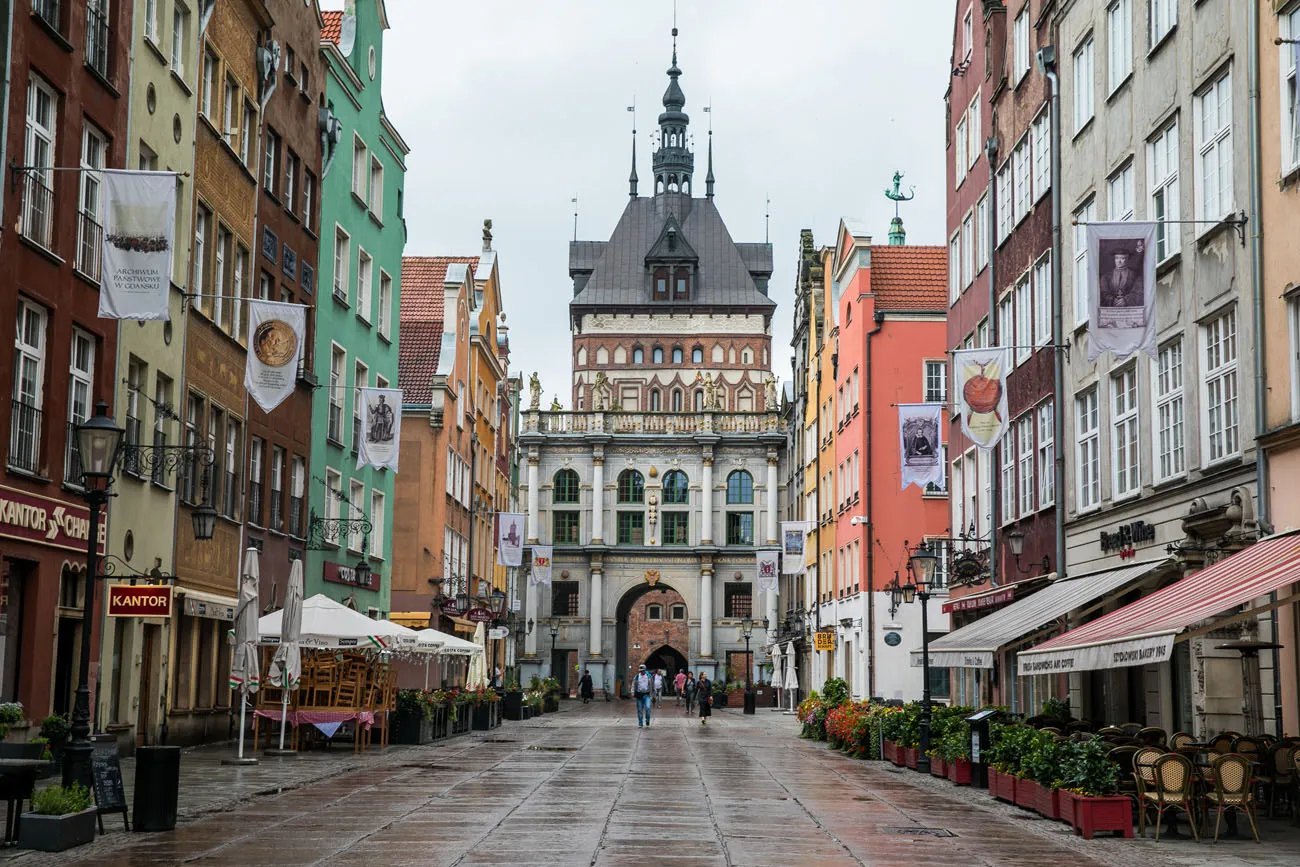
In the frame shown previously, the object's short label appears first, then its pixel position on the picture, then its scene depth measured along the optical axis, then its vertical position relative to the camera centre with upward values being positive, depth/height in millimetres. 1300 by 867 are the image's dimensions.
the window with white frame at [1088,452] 26516 +3657
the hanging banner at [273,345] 25391 +4917
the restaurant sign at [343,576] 40625 +2378
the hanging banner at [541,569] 69625 +4368
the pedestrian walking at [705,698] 54406 -720
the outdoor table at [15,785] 13492 -974
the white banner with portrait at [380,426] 35344 +5186
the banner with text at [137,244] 19141 +4878
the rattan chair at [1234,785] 15742 -966
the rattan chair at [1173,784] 15945 -979
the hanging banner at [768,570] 65625 +4171
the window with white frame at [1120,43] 25047 +9677
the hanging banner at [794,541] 60938 +4931
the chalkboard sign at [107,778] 15117 -993
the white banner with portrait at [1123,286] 19125 +4511
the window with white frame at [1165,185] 22734 +6815
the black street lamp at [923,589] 26906 +1586
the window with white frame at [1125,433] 24406 +3654
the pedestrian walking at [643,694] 48312 -540
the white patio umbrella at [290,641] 26438 +460
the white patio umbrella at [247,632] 24281 +552
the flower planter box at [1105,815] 16359 -1311
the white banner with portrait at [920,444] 34344 +4805
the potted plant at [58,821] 13664 -1254
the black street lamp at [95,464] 15492 +1937
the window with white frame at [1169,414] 22297 +3601
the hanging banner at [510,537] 55656 +4552
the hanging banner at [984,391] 27094 +4638
